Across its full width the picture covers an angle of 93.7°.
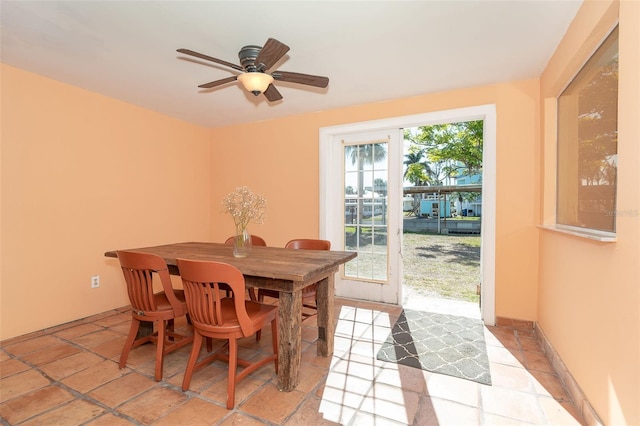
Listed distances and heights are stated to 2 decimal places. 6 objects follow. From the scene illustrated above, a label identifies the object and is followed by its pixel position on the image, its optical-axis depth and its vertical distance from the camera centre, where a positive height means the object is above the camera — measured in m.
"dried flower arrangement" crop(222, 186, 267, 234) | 2.41 +0.00
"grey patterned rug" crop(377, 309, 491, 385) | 2.25 -1.22
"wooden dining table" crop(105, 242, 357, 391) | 1.89 -0.49
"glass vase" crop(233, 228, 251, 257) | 2.40 -0.30
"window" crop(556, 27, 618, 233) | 1.63 +0.39
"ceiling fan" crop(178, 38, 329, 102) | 1.99 +0.92
